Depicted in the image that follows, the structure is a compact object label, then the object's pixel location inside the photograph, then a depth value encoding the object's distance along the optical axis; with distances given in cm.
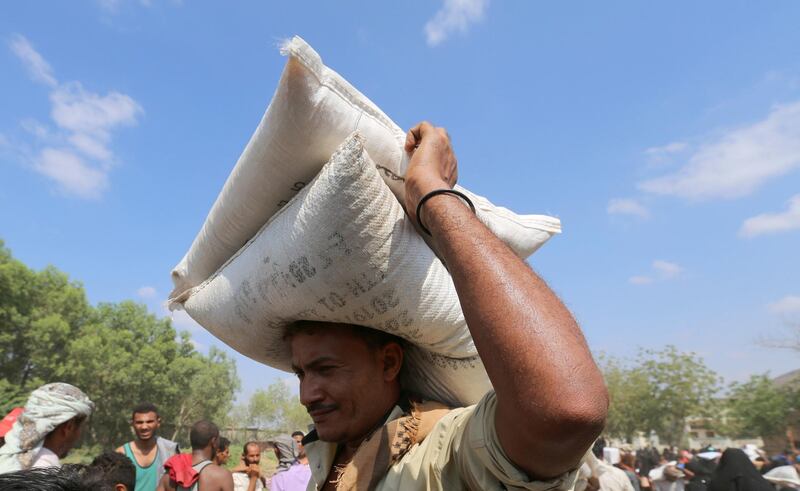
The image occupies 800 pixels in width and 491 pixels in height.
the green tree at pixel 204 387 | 4309
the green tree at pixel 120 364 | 3519
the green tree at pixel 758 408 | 4419
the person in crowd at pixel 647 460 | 1376
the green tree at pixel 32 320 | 3177
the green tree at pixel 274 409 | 7281
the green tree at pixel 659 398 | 4022
